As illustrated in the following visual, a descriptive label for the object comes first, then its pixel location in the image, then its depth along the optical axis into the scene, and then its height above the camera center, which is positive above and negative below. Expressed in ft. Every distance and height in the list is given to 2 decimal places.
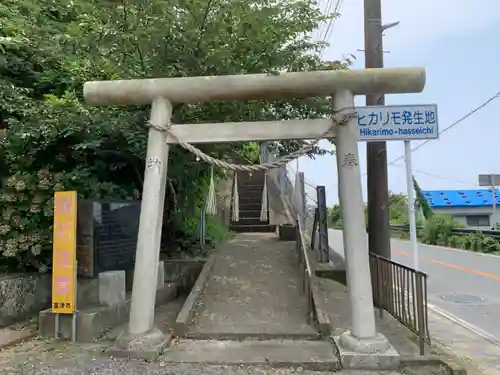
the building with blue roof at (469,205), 107.86 +3.27
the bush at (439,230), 68.69 -2.08
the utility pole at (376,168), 22.07 +2.65
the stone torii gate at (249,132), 15.85 +3.52
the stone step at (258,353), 14.69 -5.02
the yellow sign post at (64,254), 17.33 -1.38
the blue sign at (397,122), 16.34 +3.81
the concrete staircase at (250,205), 46.19 +1.80
